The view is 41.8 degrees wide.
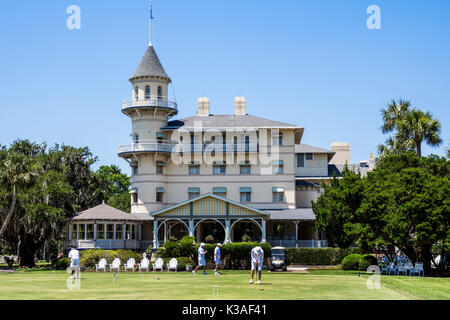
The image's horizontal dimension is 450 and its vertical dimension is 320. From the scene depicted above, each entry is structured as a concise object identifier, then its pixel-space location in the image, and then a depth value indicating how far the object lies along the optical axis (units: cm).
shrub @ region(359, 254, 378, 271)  3950
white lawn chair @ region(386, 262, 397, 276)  3422
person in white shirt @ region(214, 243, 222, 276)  3222
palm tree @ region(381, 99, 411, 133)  5141
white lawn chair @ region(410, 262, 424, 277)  3241
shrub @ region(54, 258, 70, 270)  4366
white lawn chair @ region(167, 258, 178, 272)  3812
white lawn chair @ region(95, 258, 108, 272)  3866
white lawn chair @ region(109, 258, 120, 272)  3759
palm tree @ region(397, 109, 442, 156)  4691
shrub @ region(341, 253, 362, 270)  4119
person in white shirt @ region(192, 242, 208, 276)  3241
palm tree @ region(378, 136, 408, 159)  4834
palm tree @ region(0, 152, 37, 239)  4431
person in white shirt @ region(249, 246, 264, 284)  2349
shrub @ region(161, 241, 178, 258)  4209
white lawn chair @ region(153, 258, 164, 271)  3819
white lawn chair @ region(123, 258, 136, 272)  3780
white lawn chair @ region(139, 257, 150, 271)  3775
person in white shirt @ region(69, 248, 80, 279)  2570
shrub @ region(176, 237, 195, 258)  4222
